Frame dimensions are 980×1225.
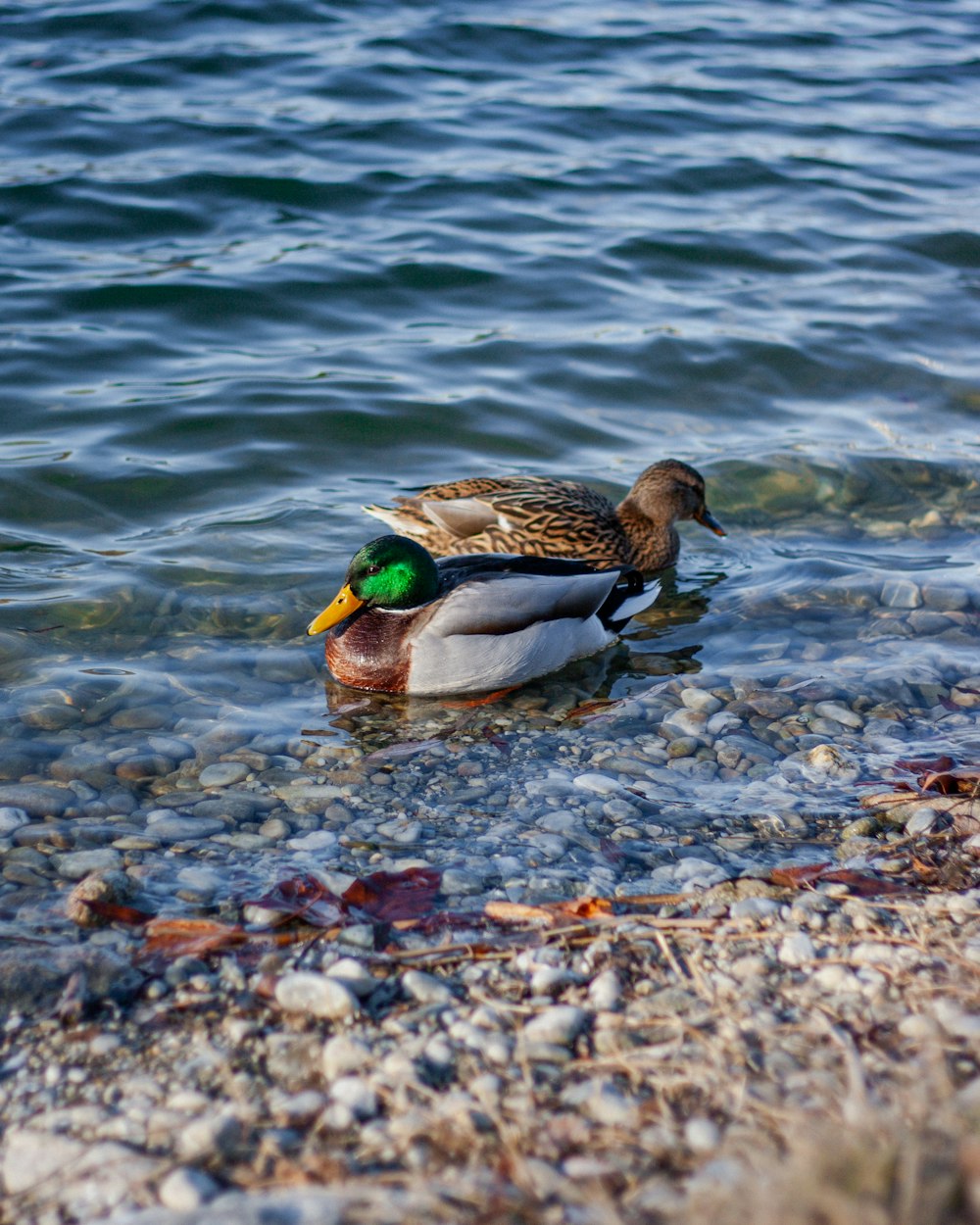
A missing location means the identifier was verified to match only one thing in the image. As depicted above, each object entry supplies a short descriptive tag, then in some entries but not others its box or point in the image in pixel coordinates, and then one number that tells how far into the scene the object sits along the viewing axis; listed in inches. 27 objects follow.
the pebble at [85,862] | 166.7
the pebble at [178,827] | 178.9
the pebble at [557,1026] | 127.5
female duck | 283.4
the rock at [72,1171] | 106.9
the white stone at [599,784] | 194.7
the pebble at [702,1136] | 109.0
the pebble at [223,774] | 198.2
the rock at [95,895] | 152.9
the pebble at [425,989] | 136.0
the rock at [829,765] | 200.4
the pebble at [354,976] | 136.4
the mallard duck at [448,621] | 240.4
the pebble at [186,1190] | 105.3
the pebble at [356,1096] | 116.6
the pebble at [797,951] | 142.4
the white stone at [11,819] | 177.5
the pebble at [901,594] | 274.4
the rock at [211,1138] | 111.7
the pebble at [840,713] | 222.2
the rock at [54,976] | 135.3
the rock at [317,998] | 132.6
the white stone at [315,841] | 176.6
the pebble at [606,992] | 133.8
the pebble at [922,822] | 177.3
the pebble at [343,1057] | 122.9
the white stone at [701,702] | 227.6
